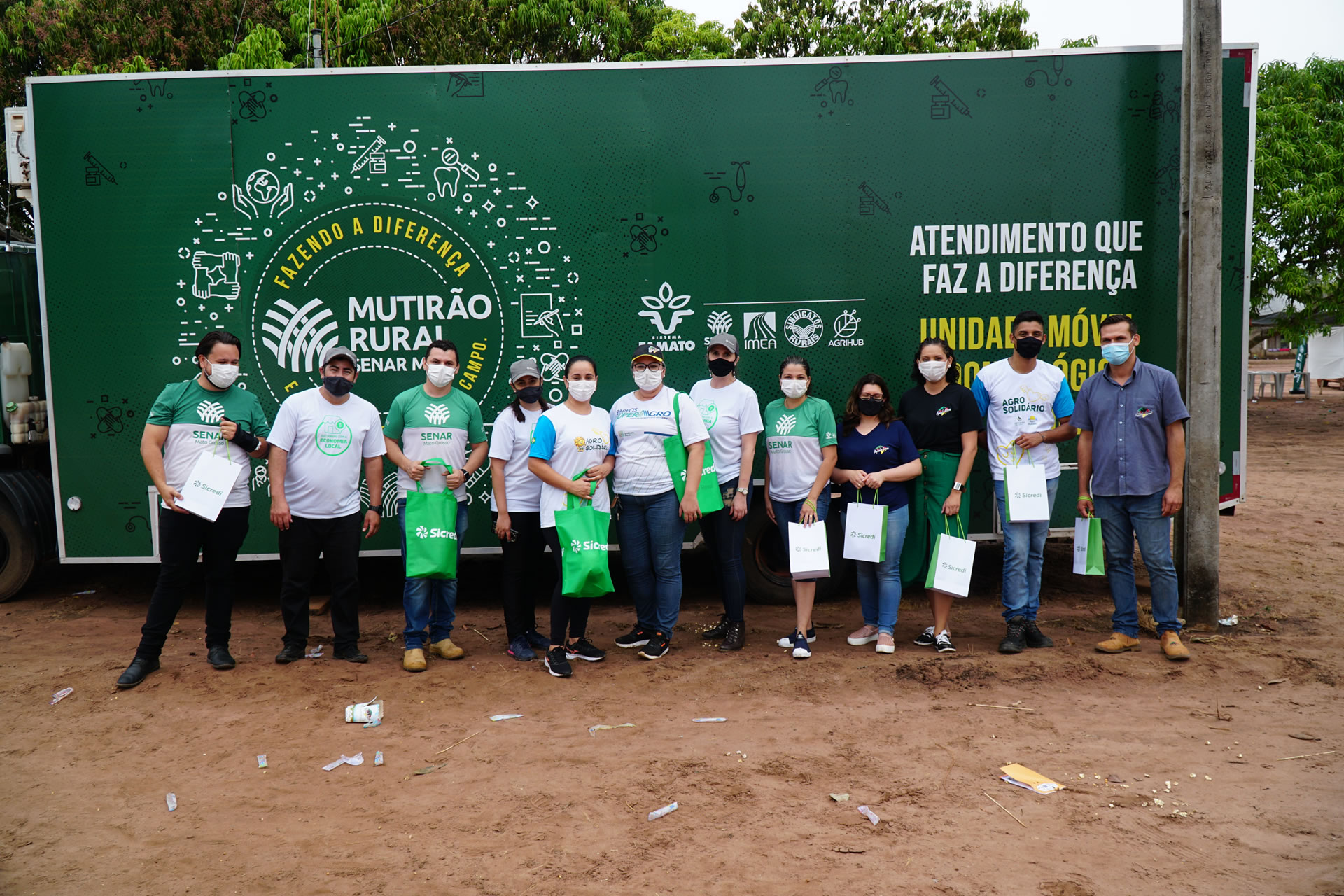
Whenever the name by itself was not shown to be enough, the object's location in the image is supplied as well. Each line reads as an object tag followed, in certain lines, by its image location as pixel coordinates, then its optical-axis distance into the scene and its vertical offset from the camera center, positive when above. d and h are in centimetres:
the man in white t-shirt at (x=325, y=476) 510 -42
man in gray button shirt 523 -49
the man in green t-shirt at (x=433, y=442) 525 -26
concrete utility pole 566 +50
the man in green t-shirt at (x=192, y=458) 500 -29
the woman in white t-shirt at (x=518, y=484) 524 -51
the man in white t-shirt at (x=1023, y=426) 542 -27
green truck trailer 597 +108
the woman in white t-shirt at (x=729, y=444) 545 -33
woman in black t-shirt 534 -33
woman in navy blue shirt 534 -47
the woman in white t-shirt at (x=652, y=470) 519 -44
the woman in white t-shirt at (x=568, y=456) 505 -35
